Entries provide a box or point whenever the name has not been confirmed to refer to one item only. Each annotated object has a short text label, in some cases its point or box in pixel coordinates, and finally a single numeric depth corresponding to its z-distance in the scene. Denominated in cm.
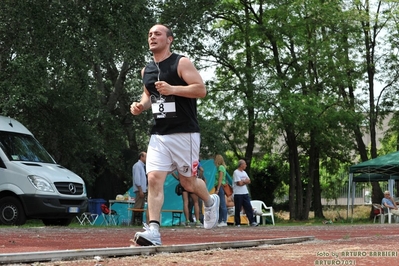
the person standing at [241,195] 2080
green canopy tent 2941
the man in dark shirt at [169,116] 803
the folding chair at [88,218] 2444
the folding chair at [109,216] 2294
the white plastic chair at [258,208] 2664
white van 1769
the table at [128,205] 2247
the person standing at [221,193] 2025
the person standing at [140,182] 1962
